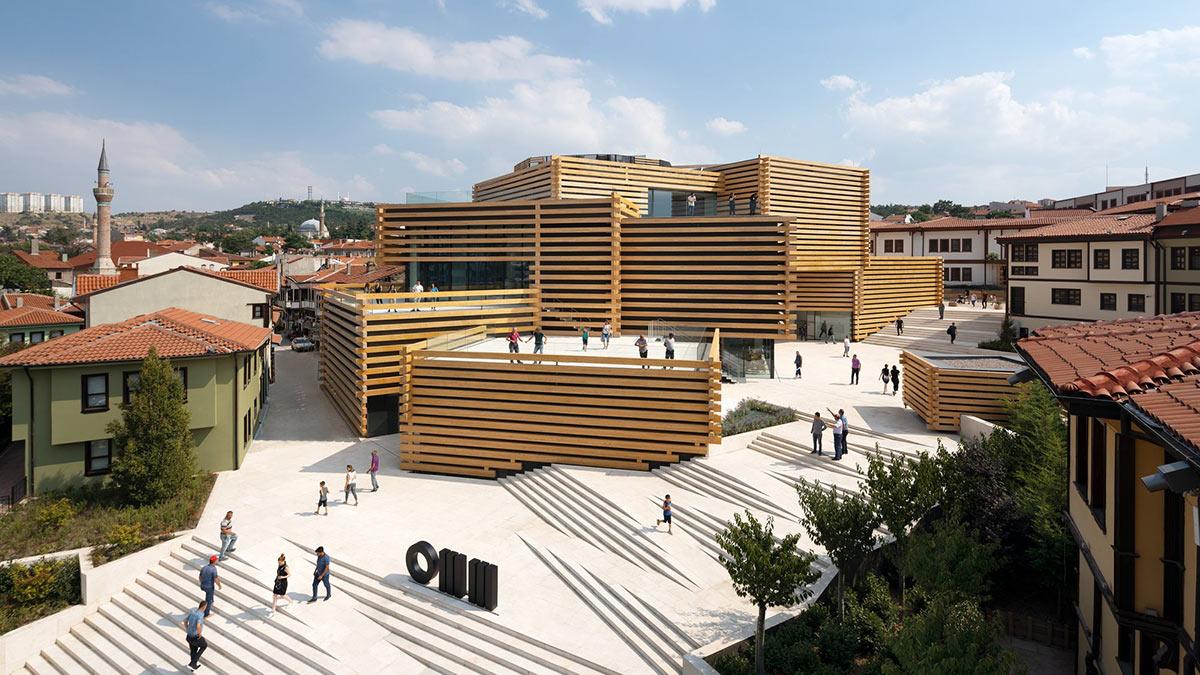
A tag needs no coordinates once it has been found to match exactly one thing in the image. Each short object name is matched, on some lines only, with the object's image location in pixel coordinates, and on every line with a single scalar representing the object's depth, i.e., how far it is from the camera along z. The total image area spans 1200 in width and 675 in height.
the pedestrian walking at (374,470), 20.47
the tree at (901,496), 12.53
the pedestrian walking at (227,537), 16.31
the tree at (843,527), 12.51
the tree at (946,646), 7.75
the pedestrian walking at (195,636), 13.09
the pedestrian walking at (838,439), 19.91
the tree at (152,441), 19.11
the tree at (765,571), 10.84
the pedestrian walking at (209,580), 14.27
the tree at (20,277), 61.59
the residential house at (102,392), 20.36
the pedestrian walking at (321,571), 14.45
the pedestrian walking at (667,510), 16.65
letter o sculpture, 14.72
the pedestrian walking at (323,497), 18.62
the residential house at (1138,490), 5.88
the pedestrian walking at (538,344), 24.80
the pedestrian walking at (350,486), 19.41
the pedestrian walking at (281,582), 14.31
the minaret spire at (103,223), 57.00
